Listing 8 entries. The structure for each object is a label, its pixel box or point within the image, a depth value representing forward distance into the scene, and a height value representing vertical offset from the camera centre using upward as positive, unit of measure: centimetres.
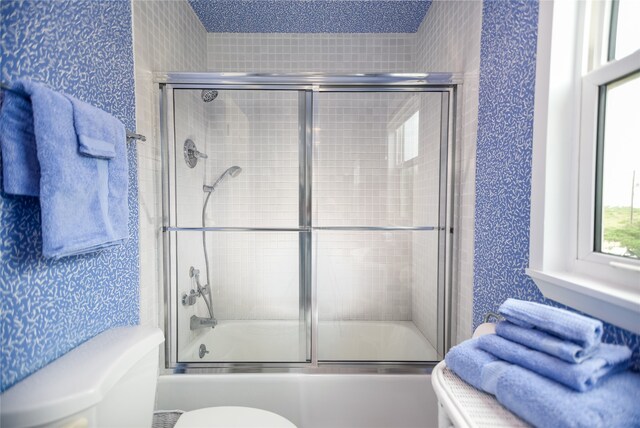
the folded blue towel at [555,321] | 67 -27
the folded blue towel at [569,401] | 59 -38
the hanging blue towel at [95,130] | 99 +23
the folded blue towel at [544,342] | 67 -31
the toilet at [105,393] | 78 -50
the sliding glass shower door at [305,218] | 173 -9
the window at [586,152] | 88 +15
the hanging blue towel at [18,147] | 85 +14
